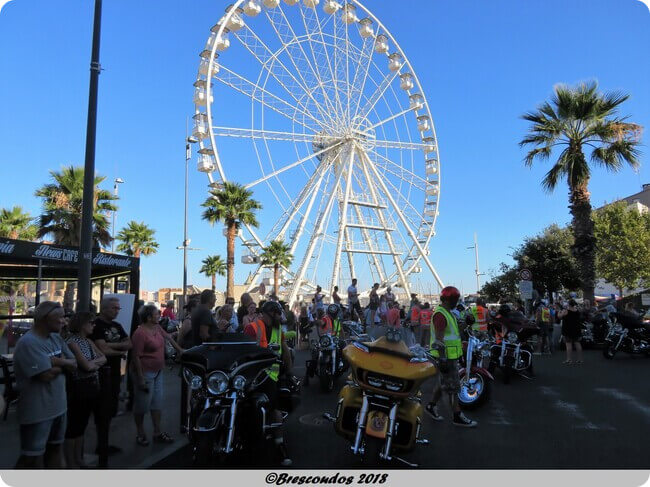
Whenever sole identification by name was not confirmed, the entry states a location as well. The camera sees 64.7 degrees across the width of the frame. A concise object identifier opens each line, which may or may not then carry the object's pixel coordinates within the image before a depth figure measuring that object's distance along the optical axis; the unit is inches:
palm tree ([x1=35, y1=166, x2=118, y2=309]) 836.0
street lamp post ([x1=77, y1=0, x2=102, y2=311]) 269.3
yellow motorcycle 167.2
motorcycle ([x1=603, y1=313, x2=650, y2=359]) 482.3
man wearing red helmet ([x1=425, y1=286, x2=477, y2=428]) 243.1
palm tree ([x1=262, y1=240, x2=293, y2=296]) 1524.4
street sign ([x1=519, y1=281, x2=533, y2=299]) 649.1
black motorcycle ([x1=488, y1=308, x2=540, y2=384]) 379.6
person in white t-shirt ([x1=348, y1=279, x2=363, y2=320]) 645.5
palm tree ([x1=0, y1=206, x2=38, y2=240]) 1086.4
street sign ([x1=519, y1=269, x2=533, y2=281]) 653.9
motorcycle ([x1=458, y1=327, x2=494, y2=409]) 280.4
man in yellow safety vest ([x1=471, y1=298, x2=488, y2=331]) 443.8
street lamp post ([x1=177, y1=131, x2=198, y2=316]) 1245.1
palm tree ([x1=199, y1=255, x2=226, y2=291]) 2097.7
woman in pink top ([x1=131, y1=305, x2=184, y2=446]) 217.3
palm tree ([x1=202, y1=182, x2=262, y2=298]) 1128.8
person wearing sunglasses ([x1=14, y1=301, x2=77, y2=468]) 146.2
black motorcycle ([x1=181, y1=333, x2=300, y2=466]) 167.3
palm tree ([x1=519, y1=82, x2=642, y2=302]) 671.1
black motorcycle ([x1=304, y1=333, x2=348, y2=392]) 339.0
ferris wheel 994.1
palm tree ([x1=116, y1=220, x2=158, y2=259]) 1462.8
